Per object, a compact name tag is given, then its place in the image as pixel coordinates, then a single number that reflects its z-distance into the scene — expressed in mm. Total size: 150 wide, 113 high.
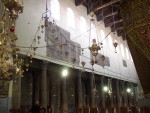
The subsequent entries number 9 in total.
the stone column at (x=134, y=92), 18043
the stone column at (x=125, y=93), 15934
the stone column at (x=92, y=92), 11096
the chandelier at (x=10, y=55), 2449
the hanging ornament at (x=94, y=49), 4993
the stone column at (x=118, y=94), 14423
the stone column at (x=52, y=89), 10304
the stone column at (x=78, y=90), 10116
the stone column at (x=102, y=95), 12211
